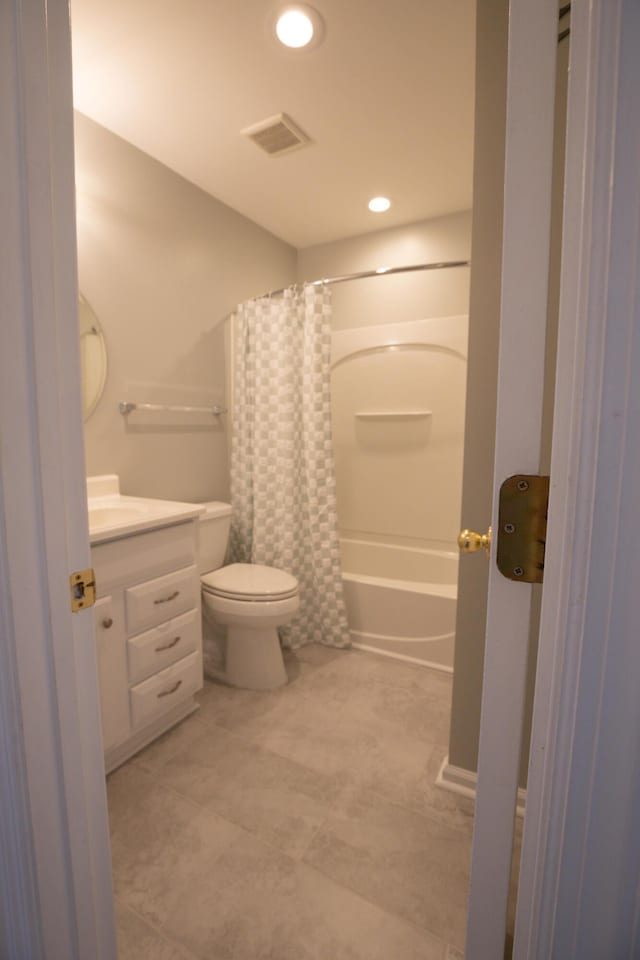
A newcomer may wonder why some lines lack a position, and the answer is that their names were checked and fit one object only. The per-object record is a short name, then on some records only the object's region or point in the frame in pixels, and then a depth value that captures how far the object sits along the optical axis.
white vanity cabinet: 1.42
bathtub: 2.18
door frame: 0.34
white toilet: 1.91
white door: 0.40
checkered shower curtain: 2.30
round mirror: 1.83
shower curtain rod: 2.03
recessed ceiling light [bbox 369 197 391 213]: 2.44
